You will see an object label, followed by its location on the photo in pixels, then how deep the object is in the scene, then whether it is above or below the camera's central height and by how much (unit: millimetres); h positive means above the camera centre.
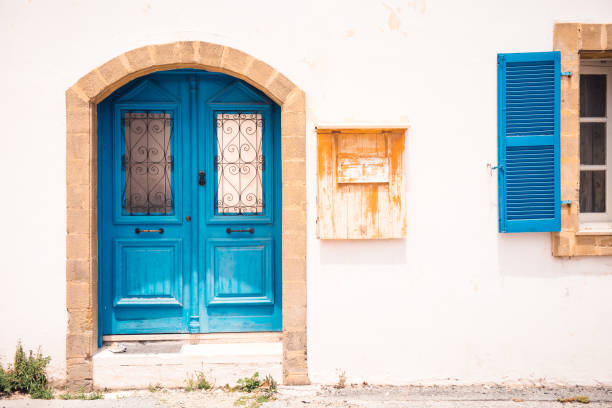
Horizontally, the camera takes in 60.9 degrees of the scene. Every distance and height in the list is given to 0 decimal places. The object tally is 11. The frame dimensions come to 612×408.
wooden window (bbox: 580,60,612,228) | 4547 +459
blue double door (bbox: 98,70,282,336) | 4449 -141
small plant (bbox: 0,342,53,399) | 4016 -1433
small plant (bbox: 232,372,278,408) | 3993 -1568
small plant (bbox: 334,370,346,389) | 4203 -1523
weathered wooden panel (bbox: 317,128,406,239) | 4156 +66
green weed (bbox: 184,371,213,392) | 4156 -1528
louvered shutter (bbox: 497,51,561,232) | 4215 +387
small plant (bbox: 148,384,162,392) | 4132 -1560
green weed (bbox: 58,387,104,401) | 3986 -1574
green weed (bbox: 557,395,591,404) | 4000 -1611
